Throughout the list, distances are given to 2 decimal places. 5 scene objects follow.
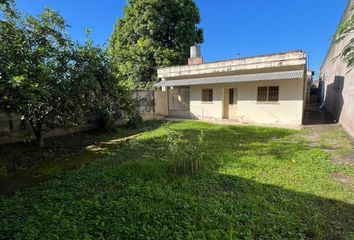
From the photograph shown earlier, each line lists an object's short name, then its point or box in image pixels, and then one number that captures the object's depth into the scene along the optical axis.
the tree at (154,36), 20.66
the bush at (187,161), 5.11
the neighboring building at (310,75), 28.71
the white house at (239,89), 11.63
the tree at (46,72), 5.44
